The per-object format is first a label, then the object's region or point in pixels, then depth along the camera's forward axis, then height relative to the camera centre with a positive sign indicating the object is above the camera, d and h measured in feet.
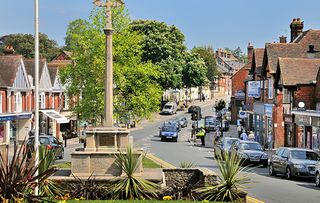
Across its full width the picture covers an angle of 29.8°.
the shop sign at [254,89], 198.35 +3.45
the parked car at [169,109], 340.18 -5.69
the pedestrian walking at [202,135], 190.74 -11.44
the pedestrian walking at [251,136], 187.13 -11.67
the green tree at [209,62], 440.86 +27.54
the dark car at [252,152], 114.62 -10.24
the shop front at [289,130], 157.58 -8.49
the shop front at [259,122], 195.00 -7.65
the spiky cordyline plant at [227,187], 56.18 -8.32
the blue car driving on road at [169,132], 206.28 -11.43
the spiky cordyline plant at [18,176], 40.65 -5.37
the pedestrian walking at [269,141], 174.38 -12.38
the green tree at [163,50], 300.81 +25.04
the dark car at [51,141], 125.64 -9.02
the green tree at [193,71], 336.29 +15.68
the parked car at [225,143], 121.07 -9.07
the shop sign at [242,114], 194.59 -4.83
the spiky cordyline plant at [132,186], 56.34 -8.26
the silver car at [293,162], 89.76 -9.70
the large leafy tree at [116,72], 108.99 +4.90
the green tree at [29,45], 340.39 +31.59
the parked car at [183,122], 277.89 -10.85
